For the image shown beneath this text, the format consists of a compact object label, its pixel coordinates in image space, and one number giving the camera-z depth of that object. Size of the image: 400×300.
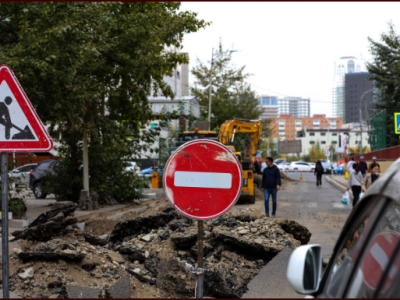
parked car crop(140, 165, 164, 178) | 54.24
